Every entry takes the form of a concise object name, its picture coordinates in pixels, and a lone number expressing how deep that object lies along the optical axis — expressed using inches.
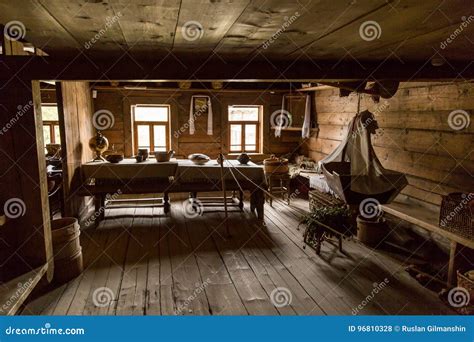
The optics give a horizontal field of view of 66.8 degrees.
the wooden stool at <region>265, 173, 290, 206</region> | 299.4
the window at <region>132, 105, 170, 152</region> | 345.1
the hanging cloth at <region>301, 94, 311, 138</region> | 346.3
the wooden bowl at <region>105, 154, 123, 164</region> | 246.2
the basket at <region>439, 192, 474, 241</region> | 142.3
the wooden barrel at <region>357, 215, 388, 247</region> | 207.3
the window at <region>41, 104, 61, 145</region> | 332.2
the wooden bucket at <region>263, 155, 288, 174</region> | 297.7
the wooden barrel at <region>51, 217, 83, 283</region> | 157.3
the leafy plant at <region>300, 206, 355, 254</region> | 187.6
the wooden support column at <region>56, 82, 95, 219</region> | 216.5
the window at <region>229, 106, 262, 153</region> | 367.2
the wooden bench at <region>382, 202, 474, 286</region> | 148.3
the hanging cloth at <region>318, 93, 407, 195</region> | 168.9
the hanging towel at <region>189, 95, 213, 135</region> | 344.8
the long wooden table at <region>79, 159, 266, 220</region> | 238.1
